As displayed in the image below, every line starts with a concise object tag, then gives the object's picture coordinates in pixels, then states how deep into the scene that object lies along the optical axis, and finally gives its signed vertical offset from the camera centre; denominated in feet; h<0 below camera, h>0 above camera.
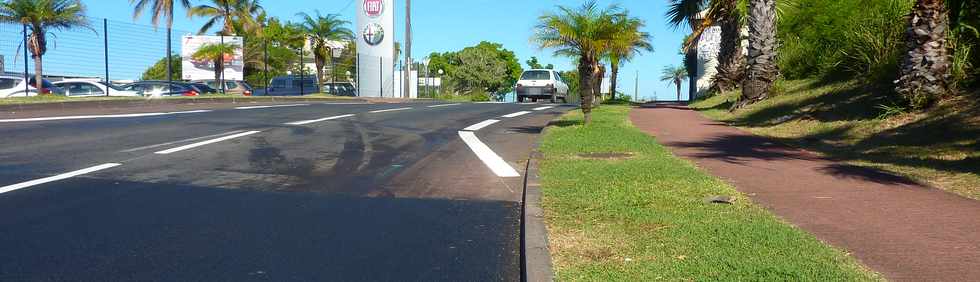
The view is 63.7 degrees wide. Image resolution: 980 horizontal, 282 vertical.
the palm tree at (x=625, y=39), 38.89 +2.71
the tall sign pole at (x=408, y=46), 140.05 +7.95
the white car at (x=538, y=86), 111.65 +0.93
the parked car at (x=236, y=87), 115.24 +0.25
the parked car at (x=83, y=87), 84.02 -0.02
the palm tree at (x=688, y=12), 84.74 +8.88
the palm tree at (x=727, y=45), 75.56 +4.91
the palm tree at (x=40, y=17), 70.08 +6.27
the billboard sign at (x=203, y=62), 124.67 +4.20
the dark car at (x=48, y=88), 77.77 -0.15
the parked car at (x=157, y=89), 91.09 -0.11
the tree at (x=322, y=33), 159.12 +11.49
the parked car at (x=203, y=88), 102.26 +0.04
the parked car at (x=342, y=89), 145.48 +0.19
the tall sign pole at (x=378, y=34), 150.30 +10.80
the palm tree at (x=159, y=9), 136.94 +13.73
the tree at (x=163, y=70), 184.83 +4.31
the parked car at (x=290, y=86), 125.29 +0.59
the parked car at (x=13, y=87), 75.25 -0.09
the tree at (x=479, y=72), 259.60 +6.51
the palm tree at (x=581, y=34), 39.17 +2.98
